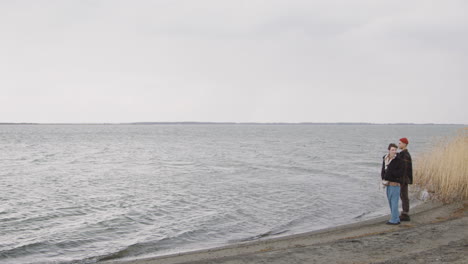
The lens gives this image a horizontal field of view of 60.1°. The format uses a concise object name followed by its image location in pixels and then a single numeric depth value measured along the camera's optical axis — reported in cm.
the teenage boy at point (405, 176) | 930
